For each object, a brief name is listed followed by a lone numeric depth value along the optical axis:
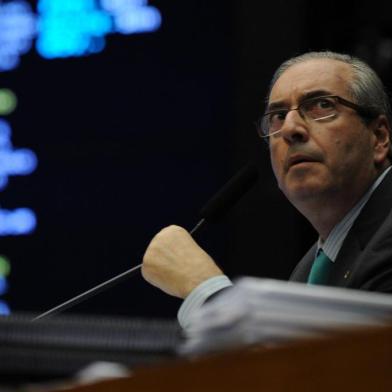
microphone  4.43
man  4.12
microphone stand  4.04
